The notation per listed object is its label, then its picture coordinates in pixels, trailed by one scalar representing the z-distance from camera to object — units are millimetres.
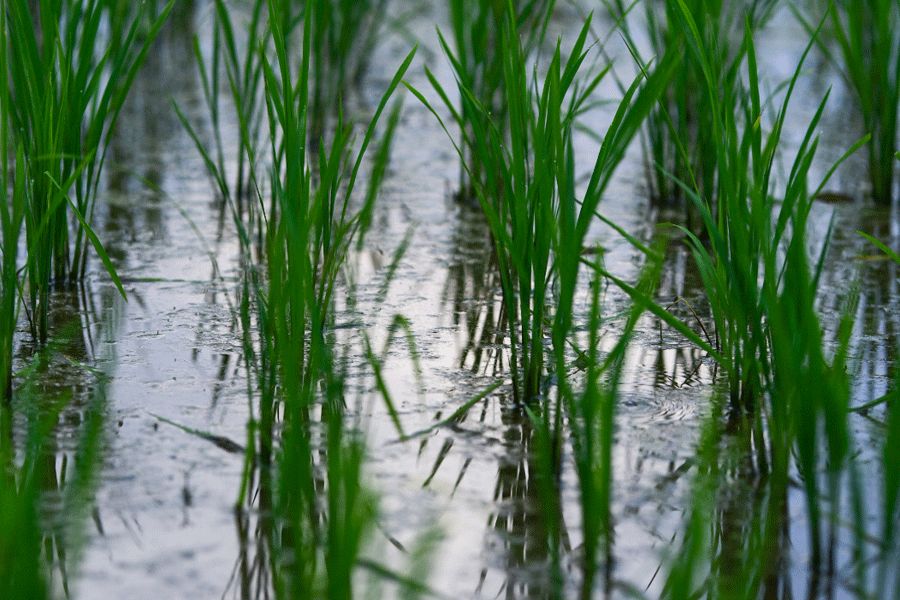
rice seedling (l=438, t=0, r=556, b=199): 5108
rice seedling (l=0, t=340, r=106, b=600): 4172
